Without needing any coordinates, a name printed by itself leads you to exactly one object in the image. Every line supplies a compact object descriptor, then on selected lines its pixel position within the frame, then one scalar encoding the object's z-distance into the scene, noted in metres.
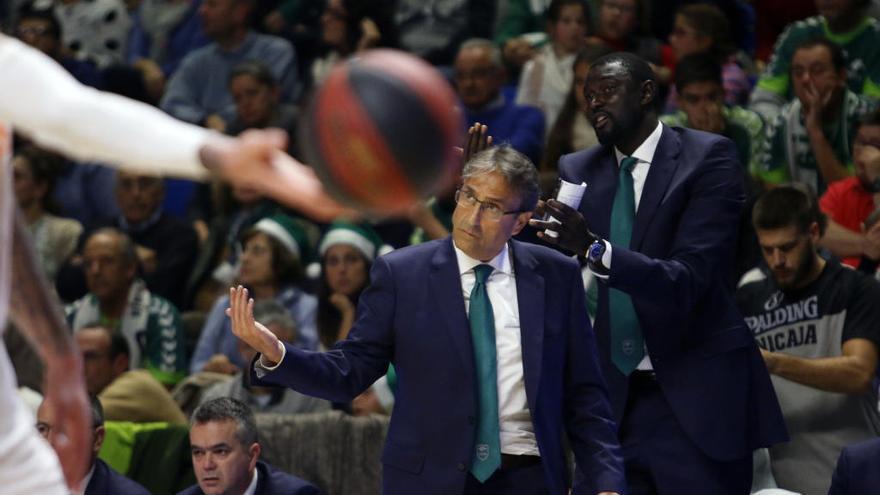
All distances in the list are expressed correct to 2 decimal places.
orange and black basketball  5.88
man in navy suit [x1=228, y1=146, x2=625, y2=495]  9.81
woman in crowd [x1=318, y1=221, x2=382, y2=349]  16.09
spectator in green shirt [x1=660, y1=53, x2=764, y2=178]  16.37
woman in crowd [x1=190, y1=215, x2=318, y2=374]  16.64
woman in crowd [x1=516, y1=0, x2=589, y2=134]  19.16
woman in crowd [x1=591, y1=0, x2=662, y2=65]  19.37
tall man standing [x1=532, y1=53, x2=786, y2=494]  10.67
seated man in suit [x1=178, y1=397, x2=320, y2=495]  12.48
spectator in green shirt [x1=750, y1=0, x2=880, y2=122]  18.08
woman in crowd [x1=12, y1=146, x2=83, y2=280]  19.23
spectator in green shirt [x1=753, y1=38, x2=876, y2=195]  16.50
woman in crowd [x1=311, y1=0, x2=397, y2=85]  21.39
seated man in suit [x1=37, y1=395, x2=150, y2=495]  12.56
